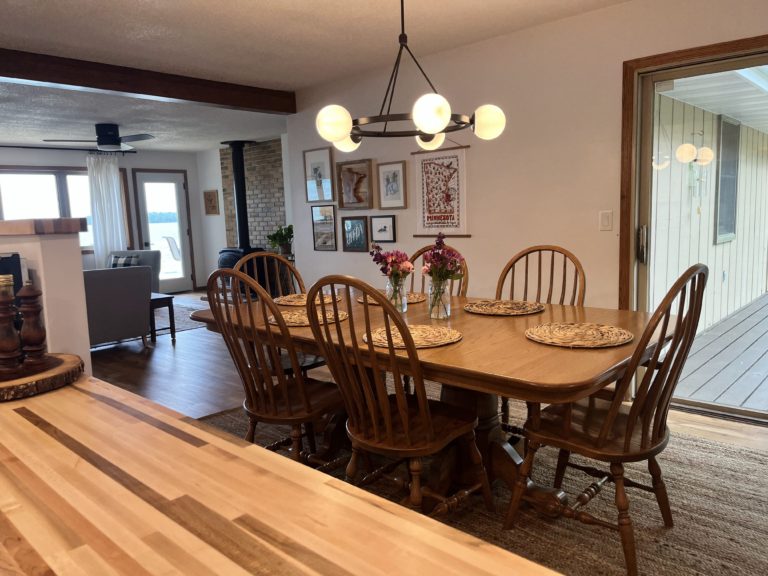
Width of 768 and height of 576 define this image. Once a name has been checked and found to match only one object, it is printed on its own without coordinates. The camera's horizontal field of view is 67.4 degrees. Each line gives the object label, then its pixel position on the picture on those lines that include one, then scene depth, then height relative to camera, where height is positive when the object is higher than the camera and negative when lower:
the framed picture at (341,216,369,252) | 4.82 -0.07
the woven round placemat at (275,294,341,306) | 3.01 -0.38
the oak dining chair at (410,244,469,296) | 3.20 -0.36
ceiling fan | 6.27 +1.06
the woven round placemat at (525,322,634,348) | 1.97 -0.43
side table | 5.74 -0.74
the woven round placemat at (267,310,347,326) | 2.50 -0.40
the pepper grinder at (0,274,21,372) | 1.33 -0.22
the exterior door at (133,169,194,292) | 9.07 +0.18
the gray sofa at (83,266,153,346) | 5.00 -0.60
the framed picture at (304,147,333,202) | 4.99 +0.46
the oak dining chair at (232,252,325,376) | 2.96 -0.37
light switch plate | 3.43 -0.03
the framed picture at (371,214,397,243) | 4.60 -0.04
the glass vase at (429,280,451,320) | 2.49 -0.34
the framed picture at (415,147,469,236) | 4.11 +0.21
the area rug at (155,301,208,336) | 6.37 -1.04
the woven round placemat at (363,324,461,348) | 2.04 -0.42
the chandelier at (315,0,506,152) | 2.18 +0.42
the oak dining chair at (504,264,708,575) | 1.79 -0.73
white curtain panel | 8.28 +0.46
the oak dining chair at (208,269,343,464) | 2.27 -0.60
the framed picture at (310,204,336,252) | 5.09 +0.00
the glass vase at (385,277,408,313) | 2.54 -0.31
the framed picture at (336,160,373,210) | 4.71 +0.34
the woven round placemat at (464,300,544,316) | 2.58 -0.41
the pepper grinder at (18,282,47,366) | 1.39 -0.21
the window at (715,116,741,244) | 3.21 +0.17
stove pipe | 8.11 +0.54
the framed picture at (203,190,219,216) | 9.41 +0.49
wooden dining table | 1.66 -0.45
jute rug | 1.93 -1.16
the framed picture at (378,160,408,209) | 4.46 +0.30
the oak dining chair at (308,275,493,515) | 1.88 -0.64
